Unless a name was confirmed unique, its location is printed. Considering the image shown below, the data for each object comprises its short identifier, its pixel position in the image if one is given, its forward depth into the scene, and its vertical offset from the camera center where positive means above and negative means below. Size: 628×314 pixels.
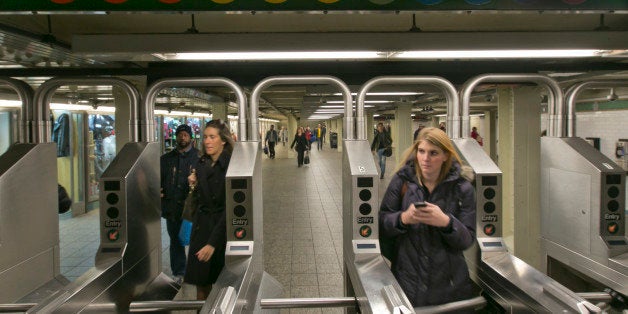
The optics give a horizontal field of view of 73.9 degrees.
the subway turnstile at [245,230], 2.30 -0.49
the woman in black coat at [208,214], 2.86 -0.44
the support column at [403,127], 9.60 +0.49
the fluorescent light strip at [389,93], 5.61 +0.76
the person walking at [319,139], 28.05 +0.68
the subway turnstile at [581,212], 2.76 -0.47
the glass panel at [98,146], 8.30 +0.10
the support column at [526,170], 4.70 -0.26
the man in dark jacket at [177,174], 3.88 -0.22
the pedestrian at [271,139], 16.80 +0.43
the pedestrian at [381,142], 11.10 +0.17
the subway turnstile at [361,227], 2.13 -0.47
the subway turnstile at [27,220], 2.53 -0.44
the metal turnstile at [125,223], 2.49 -0.49
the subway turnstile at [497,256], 2.09 -0.68
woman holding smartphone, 2.09 -0.39
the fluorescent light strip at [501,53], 2.59 +0.60
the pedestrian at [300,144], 14.01 +0.18
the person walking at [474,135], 12.69 +0.39
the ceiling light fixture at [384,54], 2.57 +0.60
